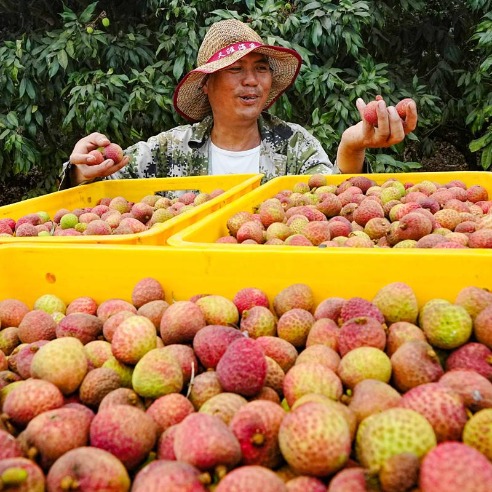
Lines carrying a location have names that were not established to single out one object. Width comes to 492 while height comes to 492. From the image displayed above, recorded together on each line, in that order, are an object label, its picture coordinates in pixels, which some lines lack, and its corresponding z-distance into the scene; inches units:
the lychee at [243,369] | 12.9
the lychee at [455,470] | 8.9
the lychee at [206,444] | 10.5
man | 36.1
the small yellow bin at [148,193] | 25.3
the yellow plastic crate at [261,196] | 20.6
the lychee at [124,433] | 11.4
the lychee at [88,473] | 10.2
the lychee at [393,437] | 10.2
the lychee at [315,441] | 10.3
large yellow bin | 16.4
